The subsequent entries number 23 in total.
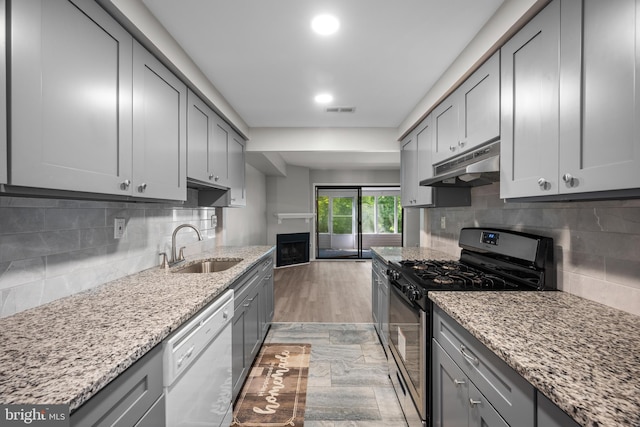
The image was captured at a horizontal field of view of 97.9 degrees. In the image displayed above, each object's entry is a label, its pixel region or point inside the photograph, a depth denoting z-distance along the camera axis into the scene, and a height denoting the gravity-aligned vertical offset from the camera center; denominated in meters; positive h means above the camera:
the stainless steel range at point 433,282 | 1.48 -0.39
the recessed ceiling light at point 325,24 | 1.51 +1.06
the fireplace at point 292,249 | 6.69 -0.88
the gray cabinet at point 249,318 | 1.86 -0.84
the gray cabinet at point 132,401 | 0.70 -0.54
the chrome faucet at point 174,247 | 2.17 -0.28
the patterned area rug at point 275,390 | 1.82 -1.33
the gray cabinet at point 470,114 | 1.56 +0.67
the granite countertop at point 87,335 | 0.67 -0.41
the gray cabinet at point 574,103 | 0.86 +0.42
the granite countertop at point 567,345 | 0.62 -0.41
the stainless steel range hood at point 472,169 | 1.51 +0.26
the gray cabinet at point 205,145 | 2.06 +0.56
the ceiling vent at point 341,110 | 2.80 +1.06
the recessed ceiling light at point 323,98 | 2.51 +1.06
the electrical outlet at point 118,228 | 1.69 -0.10
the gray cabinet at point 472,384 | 0.83 -0.61
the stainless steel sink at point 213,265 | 2.48 -0.48
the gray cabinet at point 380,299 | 2.49 -0.84
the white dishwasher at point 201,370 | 1.05 -0.71
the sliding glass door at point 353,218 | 7.52 -0.13
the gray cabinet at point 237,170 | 2.99 +0.48
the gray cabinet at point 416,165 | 2.56 +0.50
